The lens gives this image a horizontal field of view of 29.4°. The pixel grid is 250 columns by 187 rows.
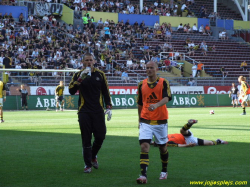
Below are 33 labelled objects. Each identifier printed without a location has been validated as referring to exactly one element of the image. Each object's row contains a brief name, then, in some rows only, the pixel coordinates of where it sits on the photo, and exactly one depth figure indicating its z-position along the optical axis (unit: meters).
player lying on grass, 13.39
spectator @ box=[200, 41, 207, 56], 57.22
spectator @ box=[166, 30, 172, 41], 57.33
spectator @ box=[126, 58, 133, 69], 48.75
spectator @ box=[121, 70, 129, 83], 44.44
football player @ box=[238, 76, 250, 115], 29.52
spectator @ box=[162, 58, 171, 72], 51.09
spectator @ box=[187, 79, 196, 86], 47.34
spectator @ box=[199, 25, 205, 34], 61.69
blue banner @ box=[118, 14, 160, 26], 57.84
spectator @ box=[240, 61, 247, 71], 55.57
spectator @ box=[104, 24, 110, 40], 52.09
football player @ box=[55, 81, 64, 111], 37.03
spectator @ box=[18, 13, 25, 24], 47.78
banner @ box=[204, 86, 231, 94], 48.31
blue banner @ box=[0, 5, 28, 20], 49.00
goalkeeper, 9.47
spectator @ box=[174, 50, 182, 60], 53.56
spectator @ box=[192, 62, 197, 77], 51.28
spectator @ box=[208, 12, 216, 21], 63.78
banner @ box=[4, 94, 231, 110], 39.36
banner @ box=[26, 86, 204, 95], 40.25
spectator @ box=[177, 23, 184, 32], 60.19
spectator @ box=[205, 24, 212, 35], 62.06
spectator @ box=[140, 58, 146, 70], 49.81
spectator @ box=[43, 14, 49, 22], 49.81
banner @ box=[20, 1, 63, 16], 50.91
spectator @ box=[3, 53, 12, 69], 39.28
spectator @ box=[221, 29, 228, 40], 61.75
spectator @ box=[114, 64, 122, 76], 45.88
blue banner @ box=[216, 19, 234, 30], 64.00
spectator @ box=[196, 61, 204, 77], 51.56
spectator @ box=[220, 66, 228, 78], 53.41
